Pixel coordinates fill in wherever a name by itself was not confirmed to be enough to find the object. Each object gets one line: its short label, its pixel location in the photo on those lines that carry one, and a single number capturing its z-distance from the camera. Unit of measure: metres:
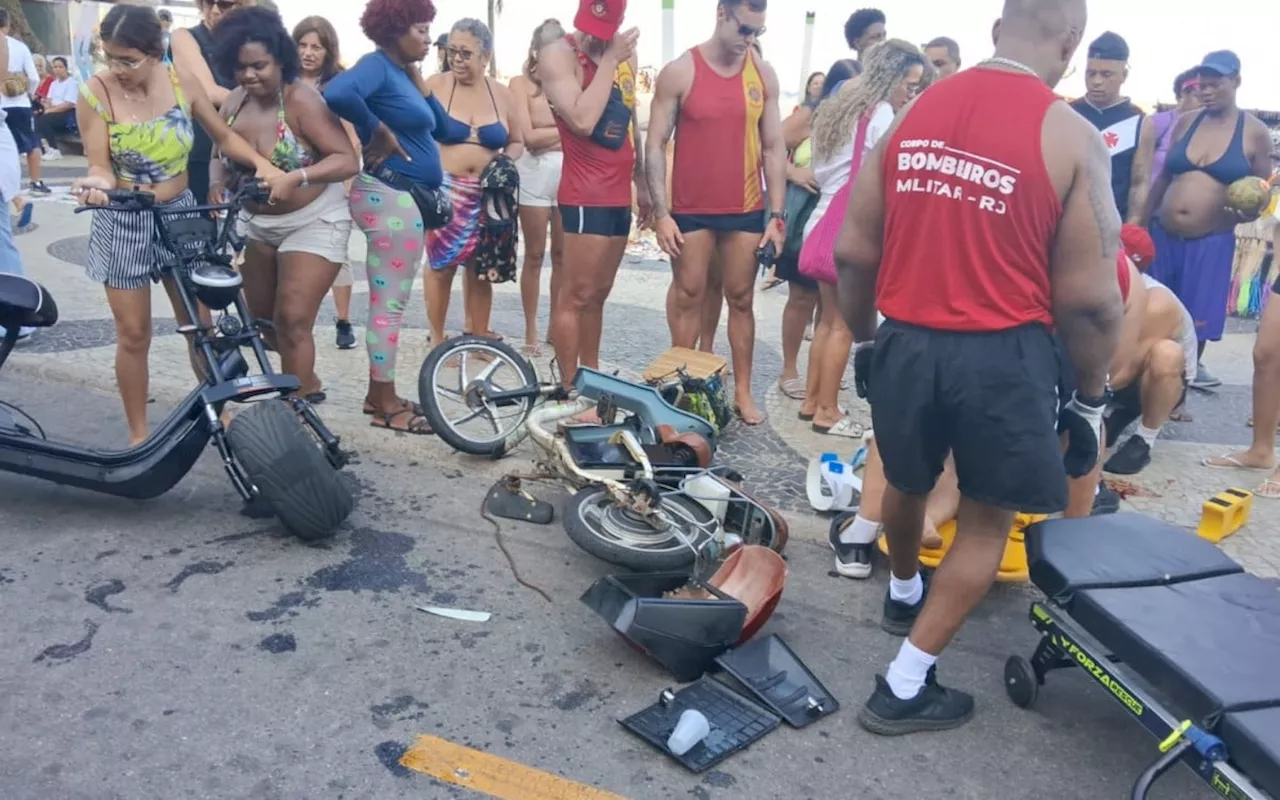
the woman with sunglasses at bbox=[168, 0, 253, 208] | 4.84
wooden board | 5.02
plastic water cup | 2.74
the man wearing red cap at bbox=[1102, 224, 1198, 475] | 4.83
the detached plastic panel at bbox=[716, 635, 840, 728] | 2.97
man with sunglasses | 5.20
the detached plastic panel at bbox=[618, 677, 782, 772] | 2.76
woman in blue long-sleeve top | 4.70
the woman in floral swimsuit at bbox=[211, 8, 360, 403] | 4.44
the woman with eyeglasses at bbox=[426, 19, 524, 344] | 6.20
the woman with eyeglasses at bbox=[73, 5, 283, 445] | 4.20
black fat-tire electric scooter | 3.69
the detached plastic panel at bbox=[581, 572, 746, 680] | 3.03
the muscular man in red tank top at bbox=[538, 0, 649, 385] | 4.86
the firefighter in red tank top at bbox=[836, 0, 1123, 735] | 2.58
